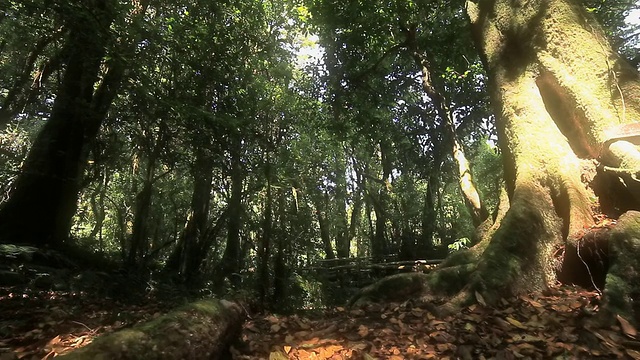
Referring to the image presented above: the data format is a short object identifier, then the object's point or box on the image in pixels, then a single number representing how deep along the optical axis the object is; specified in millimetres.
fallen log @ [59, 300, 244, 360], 2354
